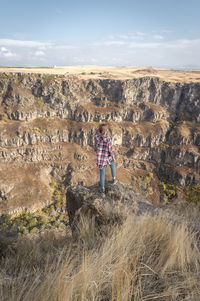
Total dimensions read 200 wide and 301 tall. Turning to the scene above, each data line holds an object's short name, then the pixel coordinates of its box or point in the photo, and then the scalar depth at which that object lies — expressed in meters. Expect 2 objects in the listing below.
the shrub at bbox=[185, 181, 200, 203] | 11.09
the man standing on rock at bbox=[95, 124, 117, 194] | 6.17
